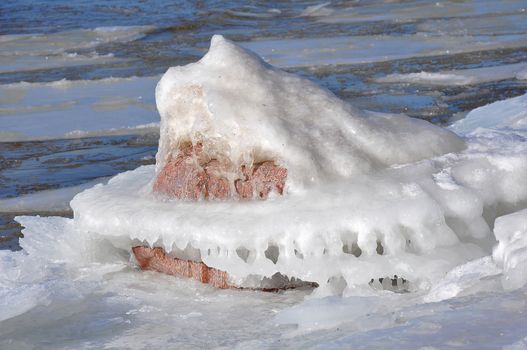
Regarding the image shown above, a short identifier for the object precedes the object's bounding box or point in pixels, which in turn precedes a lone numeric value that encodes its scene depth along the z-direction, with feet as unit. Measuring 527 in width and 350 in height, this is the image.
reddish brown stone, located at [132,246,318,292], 20.16
